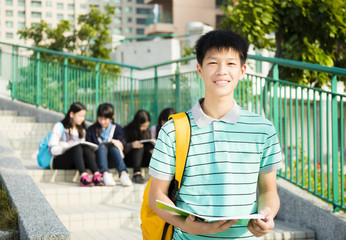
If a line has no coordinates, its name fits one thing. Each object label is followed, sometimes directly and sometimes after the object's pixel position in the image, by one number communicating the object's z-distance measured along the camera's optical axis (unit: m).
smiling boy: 1.74
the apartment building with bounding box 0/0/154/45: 76.62
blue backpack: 5.49
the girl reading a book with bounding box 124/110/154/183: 5.60
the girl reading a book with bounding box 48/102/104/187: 5.20
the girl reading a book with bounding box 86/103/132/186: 5.36
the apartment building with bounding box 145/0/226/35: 36.16
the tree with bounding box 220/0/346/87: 6.92
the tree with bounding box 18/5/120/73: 20.78
